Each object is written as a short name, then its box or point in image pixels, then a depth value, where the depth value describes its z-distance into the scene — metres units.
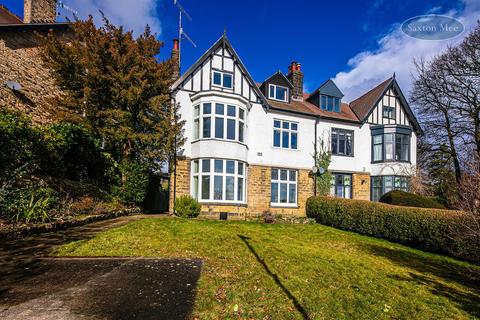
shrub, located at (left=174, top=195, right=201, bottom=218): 13.83
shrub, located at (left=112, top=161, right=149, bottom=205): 13.66
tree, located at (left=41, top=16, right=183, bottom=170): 12.84
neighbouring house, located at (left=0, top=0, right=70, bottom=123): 13.86
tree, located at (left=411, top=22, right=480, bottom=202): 21.06
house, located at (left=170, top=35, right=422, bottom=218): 15.18
